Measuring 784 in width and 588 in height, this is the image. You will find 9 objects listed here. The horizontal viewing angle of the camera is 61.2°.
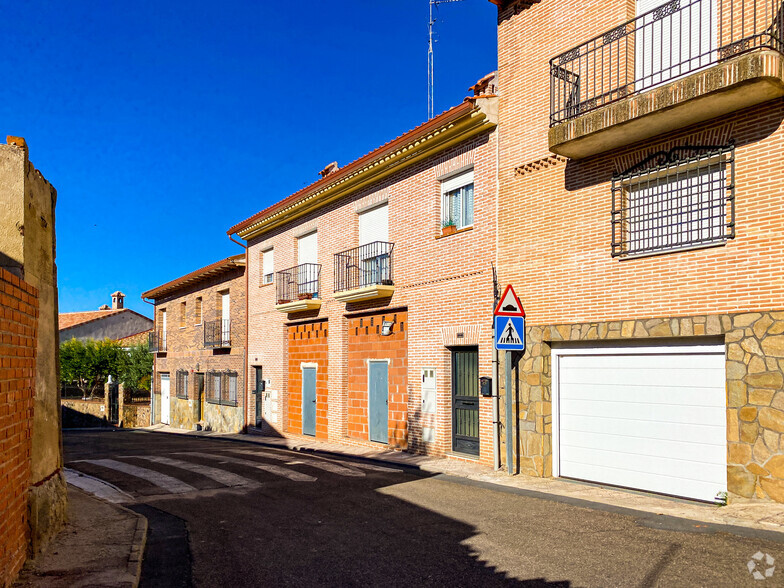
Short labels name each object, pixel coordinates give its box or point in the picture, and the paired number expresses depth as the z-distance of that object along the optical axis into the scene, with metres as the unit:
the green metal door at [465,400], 13.01
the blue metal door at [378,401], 15.75
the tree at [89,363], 40.56
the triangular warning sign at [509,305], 11.09
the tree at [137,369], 39.75
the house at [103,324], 47.47
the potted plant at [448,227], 13.82
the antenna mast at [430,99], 17.29
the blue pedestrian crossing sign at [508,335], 10.98
